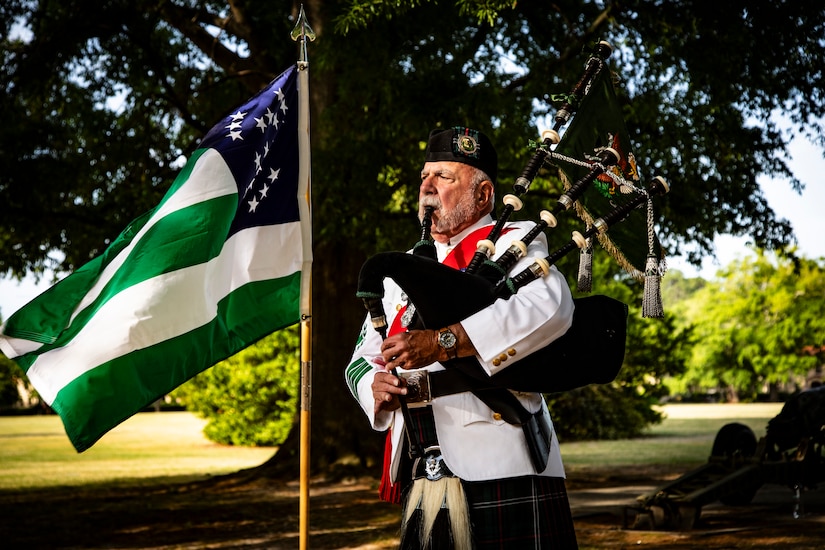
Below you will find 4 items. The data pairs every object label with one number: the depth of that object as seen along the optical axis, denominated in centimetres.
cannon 795
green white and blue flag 343
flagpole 340
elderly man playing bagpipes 269
